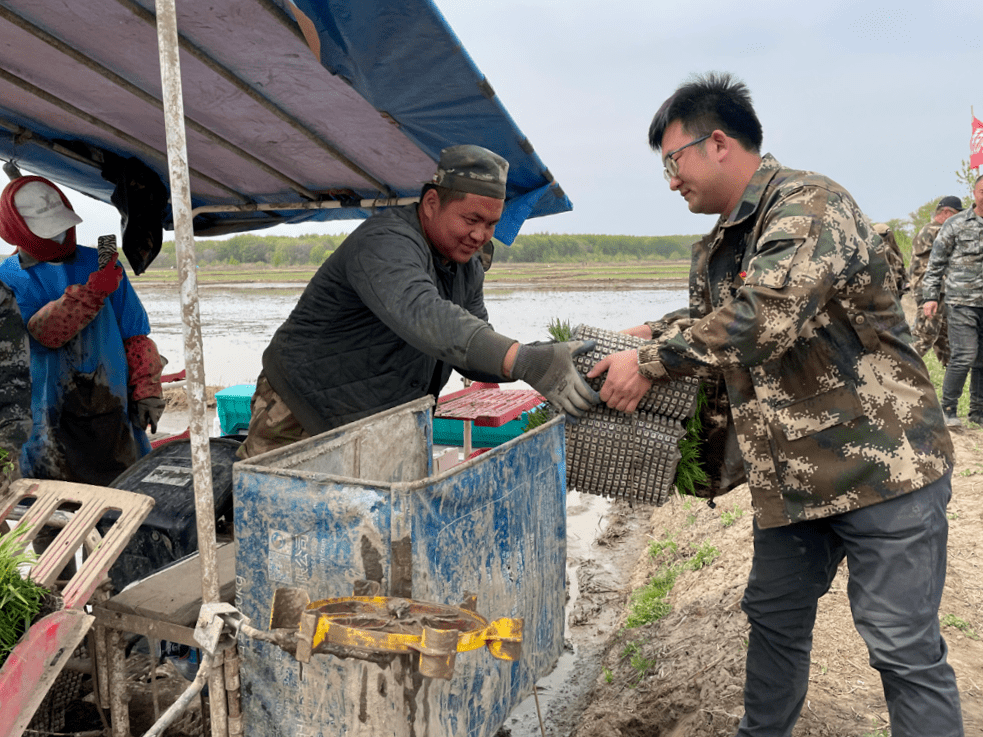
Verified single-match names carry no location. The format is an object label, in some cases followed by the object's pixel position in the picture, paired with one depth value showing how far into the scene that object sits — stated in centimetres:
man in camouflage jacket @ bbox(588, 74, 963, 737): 197
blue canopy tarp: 257
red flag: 1026
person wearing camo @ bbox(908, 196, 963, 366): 744
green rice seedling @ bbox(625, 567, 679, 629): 420
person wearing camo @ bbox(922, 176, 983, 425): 639
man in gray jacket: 262
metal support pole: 166
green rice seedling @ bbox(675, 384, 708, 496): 249
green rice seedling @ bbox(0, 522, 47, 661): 169
